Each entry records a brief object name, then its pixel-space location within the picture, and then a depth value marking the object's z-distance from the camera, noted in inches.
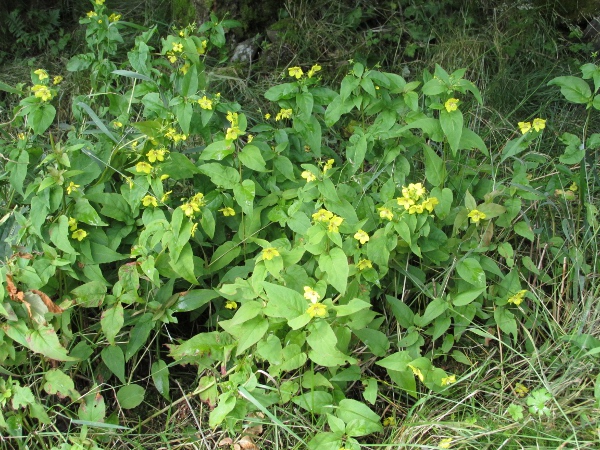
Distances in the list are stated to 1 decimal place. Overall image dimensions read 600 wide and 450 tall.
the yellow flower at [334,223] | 84.2
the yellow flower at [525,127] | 105.2
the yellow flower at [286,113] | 108.7
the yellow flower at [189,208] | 88.7
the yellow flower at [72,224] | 94.7
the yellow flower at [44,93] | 96.3
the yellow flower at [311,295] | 81.4
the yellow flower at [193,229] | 90.5
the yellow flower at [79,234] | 95.5
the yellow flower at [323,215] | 84.2
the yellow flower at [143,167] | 94.9
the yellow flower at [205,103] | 99.3
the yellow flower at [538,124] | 103.2
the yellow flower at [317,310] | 80.4
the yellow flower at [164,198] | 95.4
